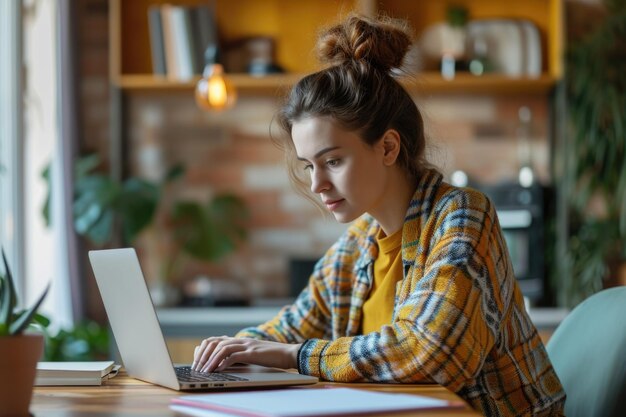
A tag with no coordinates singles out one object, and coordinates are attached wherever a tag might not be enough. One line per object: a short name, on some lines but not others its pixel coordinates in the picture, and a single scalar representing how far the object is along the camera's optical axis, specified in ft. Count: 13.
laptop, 4.68
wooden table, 4.09
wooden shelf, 12.96
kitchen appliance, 12.95
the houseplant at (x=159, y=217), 12.67
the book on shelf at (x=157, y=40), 13.25
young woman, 4.97
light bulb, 11.97
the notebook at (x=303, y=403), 3.79
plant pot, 3.89
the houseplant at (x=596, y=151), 12.55
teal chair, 5.43
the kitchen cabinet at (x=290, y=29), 13.19
